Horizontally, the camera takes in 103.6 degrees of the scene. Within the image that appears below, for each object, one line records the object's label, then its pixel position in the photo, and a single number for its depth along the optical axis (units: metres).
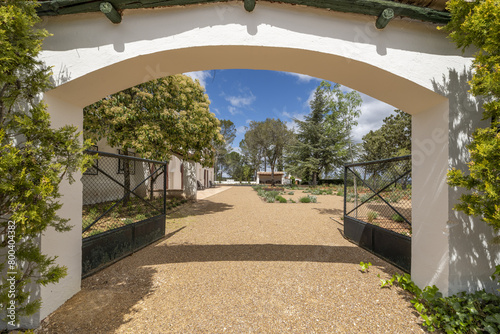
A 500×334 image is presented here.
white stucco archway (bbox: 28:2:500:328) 2.28
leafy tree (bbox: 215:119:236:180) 42.69
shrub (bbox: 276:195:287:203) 11.59
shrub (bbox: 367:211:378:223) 6.16
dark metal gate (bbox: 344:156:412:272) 3.27
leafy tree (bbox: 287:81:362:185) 22.84
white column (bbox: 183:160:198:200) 11.55
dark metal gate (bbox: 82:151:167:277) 3.14
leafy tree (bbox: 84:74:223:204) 6.16
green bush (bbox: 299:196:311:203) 11.48
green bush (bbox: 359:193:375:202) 7.90
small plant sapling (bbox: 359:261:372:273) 3.16
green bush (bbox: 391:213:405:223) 6.25
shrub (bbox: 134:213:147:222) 6.26
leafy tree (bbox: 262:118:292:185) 35.69
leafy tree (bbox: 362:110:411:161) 16.88
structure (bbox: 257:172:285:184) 32.22
